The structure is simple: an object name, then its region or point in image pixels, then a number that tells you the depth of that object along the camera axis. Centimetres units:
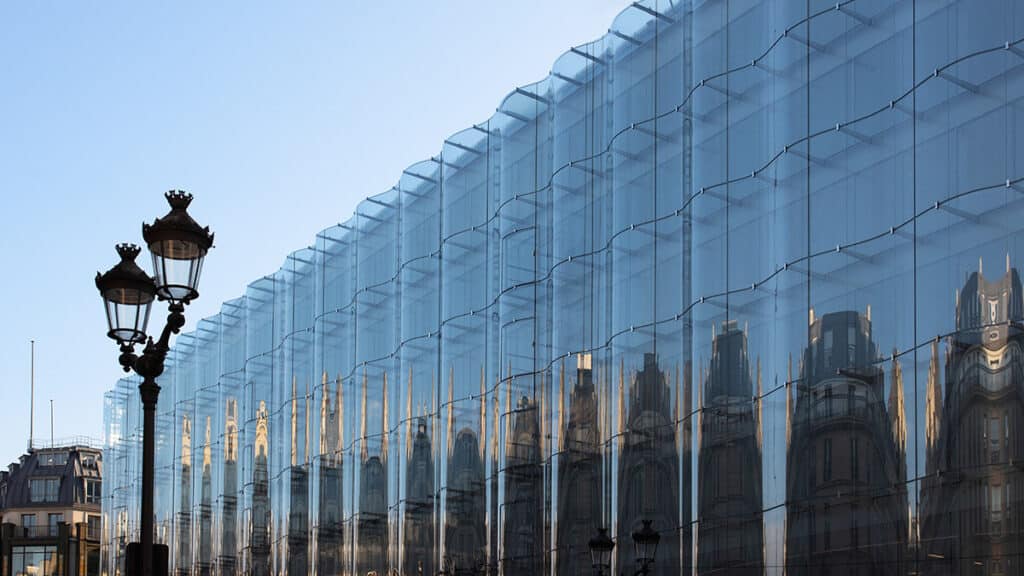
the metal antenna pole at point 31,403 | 11428
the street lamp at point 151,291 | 1523
